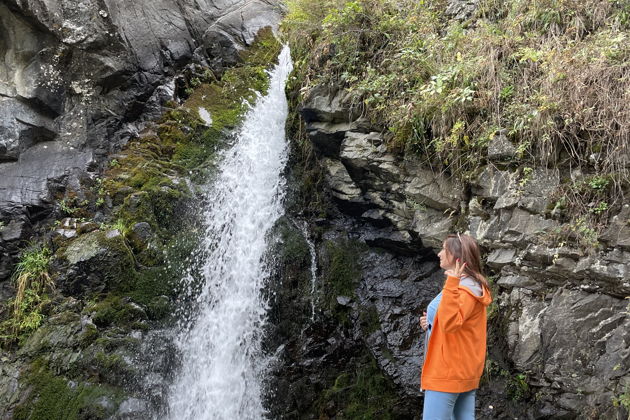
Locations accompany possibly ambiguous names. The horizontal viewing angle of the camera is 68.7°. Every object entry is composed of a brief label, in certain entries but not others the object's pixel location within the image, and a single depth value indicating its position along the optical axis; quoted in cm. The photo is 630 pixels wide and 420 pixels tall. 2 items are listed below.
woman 296
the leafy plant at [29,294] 601
